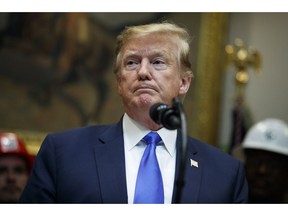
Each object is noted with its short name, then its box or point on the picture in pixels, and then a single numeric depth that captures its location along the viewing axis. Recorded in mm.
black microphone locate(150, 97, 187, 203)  2426
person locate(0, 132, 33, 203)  5430
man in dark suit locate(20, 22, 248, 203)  3002
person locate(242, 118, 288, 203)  5918
